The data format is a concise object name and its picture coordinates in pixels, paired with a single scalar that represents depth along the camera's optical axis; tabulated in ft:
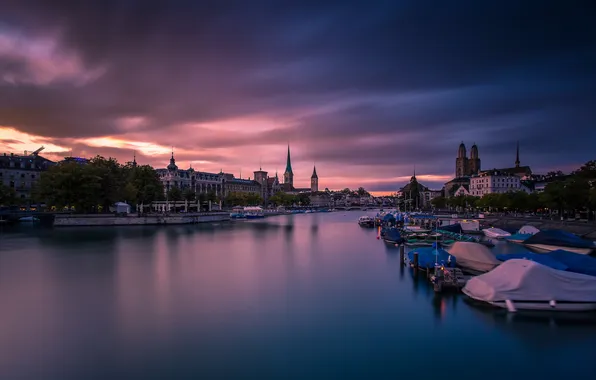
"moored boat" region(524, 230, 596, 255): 110.42
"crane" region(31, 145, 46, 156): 390.73
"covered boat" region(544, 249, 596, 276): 66.13
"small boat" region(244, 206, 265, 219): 372.38
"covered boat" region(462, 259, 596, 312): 59.62
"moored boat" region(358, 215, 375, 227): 281.76
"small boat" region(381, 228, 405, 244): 156.56
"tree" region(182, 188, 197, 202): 353.96
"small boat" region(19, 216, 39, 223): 246.68
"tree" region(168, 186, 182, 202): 341.82
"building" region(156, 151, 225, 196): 450.71
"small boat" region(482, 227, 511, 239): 165.08
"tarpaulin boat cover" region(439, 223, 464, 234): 165.07
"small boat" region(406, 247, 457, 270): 83.82
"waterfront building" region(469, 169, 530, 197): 379.96
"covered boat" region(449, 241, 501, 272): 81.00
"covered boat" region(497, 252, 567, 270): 66.22
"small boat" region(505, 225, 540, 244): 149.53
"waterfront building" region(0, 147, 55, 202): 298.15
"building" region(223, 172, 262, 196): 578.66
